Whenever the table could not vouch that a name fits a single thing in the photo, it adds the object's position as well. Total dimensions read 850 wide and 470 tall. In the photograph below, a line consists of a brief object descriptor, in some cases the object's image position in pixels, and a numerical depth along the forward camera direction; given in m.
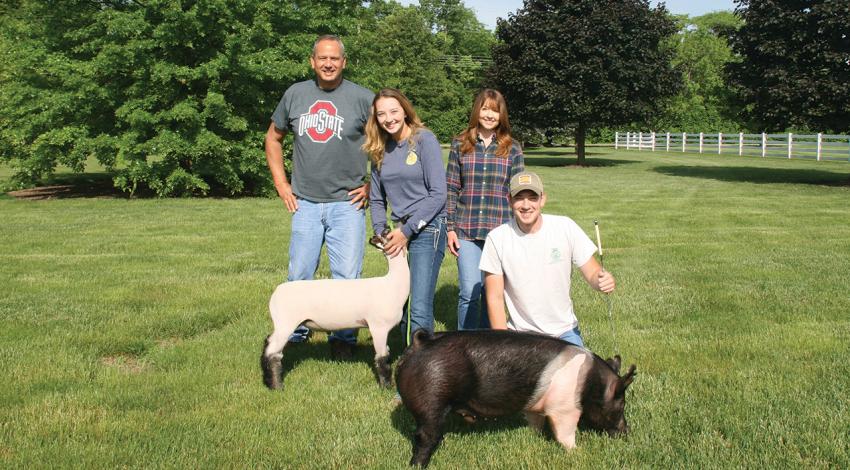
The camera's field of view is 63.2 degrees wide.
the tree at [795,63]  19.89
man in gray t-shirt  5.21
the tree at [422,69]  62.38
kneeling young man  4.24
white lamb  4.51
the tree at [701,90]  61.06
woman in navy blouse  4.68
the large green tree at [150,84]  17.83
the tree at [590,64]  32.47
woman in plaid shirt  5.22
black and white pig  3.47
